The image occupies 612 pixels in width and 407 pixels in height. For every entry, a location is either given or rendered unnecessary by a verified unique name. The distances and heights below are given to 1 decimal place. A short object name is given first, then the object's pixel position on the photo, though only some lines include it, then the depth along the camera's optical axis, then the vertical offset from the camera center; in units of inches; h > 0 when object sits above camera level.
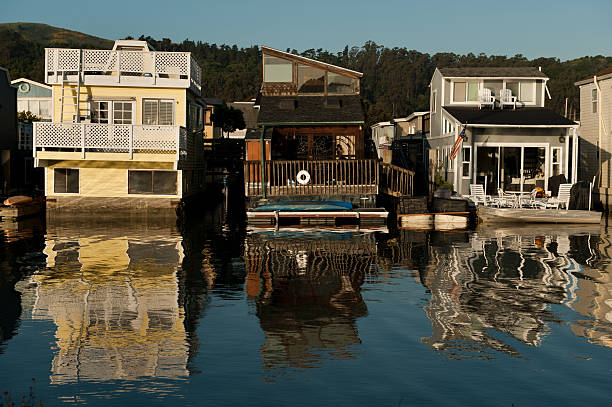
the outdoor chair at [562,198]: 1233.4 -7.1
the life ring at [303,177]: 1211.2 +28.4
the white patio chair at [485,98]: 1574.8 +226.8
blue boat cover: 1150.3 -24.4
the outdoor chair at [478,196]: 1286.9 -4.5
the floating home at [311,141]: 1214.3 +108.1
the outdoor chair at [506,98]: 1573.6 +226.2
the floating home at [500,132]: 1418.6 +134.3
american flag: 1384.1 +106.5
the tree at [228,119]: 2701.8 +301.1
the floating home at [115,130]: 1242.6 +113.7
